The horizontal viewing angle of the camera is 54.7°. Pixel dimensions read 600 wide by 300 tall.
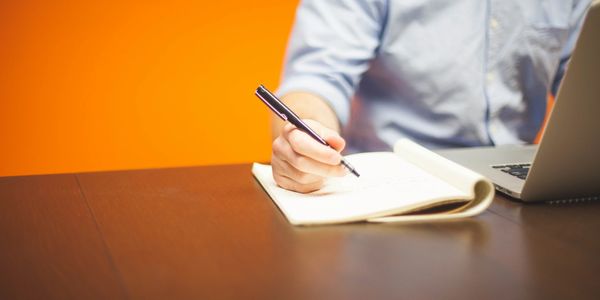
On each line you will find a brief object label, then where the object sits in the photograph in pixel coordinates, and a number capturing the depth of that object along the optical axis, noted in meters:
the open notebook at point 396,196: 0.59
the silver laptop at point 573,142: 0.54
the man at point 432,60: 1.13
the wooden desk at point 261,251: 0.43
